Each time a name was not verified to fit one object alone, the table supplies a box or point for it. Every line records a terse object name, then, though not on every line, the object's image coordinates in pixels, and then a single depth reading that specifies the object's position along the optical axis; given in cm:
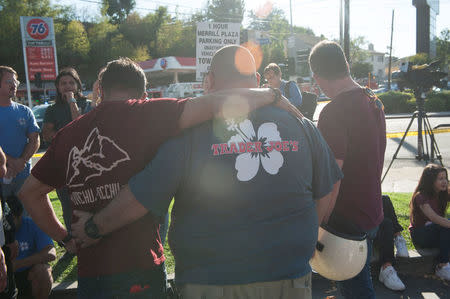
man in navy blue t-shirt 167
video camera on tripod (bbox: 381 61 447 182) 655
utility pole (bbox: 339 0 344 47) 1932
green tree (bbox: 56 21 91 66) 4375
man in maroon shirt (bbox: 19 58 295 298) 181
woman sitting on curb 402
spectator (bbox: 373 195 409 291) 370
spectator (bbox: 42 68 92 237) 434
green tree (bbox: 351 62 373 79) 6500
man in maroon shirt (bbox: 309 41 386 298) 245
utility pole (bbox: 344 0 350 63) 1588
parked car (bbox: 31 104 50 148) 1656
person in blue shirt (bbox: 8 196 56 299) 333
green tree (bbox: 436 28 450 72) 4741
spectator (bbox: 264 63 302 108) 607
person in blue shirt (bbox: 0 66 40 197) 448
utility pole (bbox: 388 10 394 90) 5736
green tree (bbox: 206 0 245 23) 6900
